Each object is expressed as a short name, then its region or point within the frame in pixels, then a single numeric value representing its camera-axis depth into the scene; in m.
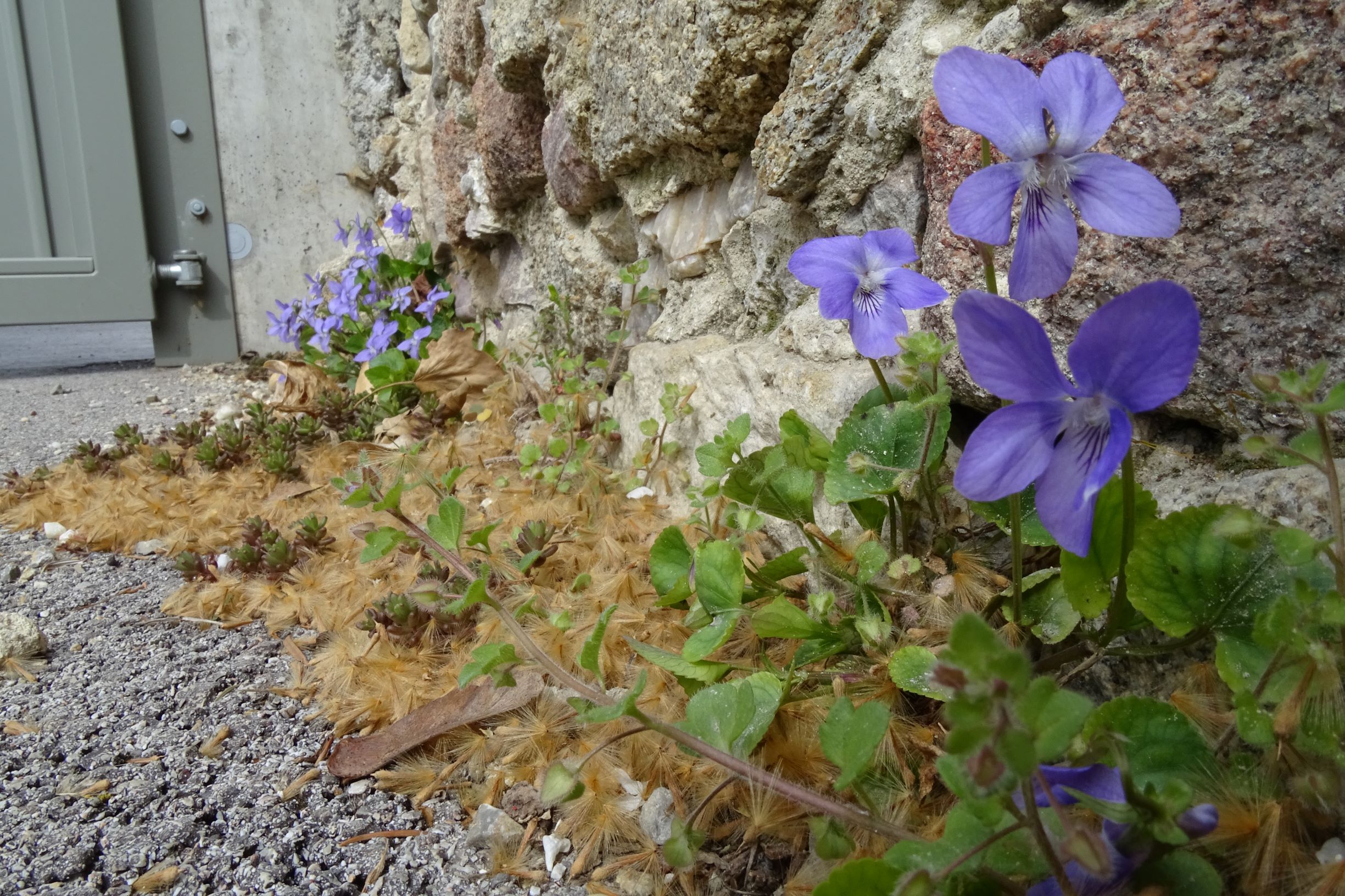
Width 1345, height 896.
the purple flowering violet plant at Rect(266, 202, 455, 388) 0.38
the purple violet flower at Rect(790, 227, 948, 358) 0.12
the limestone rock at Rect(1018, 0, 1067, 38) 0.13
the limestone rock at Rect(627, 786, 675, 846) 0.12
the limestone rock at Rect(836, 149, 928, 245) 0.15
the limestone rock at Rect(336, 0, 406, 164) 0.49
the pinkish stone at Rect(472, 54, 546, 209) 0.31
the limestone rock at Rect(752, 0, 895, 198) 0.16
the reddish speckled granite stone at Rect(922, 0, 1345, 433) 0.10
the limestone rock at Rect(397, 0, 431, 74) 0.45
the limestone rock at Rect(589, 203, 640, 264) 0.27
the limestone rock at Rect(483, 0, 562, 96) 0.28
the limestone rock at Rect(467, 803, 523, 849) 0.12
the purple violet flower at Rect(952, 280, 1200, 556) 0.07
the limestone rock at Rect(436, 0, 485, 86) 0.34
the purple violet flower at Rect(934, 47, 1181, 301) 0.09
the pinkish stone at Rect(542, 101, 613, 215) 0.27
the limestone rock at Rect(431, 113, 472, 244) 0.38
